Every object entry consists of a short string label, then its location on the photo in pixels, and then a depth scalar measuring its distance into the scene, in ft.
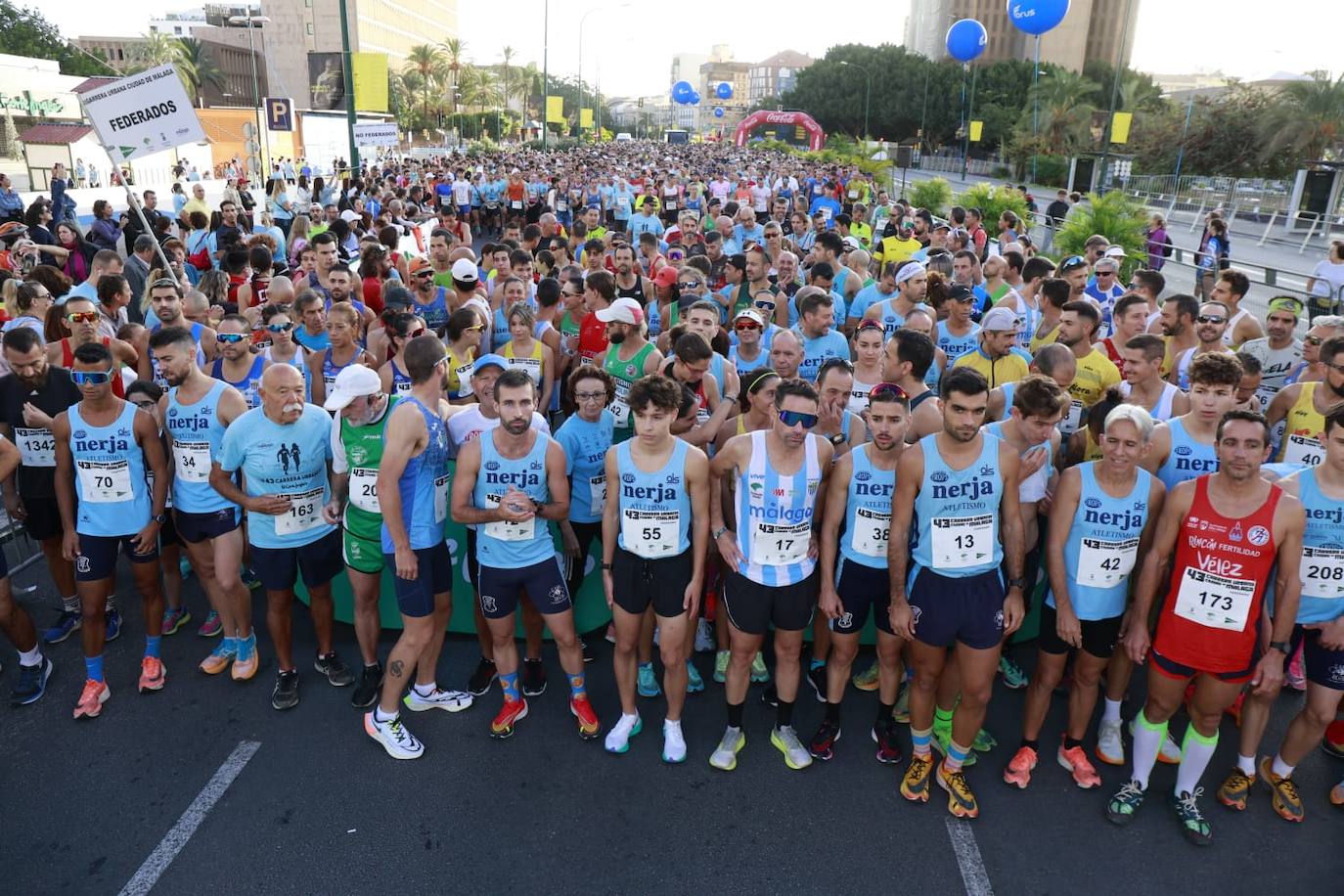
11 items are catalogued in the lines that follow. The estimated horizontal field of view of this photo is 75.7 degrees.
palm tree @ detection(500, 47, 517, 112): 349.61
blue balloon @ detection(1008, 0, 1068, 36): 62.08
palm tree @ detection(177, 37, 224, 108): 210.79
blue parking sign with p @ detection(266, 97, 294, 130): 81.46
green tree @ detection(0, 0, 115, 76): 196.40
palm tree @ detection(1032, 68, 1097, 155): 155.84
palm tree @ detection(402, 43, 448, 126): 262.88
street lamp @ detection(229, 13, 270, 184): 131.45
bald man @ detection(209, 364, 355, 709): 14.48
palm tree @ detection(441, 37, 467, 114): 275.16
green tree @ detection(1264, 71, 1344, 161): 104.17
